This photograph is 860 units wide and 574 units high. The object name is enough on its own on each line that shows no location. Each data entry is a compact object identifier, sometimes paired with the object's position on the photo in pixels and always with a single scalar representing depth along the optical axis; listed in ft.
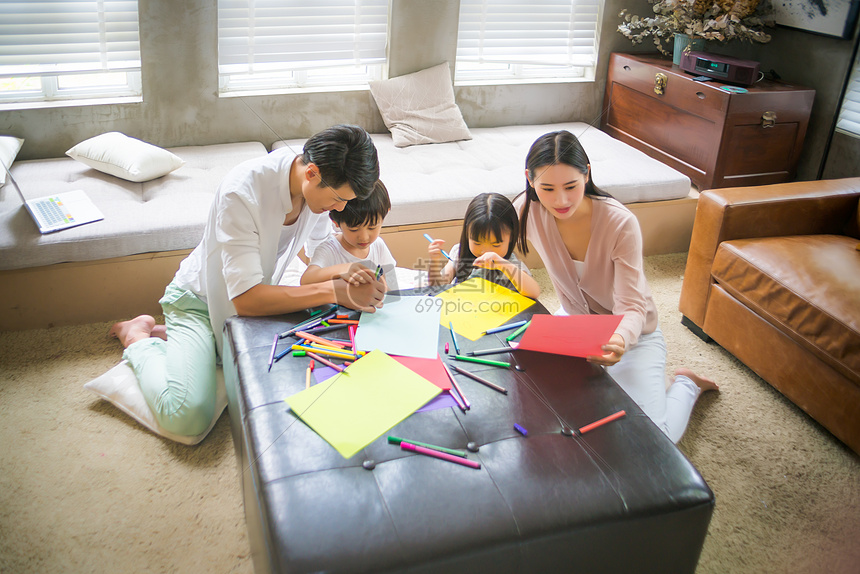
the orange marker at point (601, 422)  4.06
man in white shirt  5.18
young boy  5.68
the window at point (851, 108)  9.18
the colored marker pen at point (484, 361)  4.61
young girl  5.86
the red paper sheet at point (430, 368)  4.39
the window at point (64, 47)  8.94
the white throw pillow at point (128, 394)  6.18
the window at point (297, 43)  9.98
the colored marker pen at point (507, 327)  5.02
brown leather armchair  6.15
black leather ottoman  3.28
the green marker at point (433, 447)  3.79
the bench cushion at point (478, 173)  8.81
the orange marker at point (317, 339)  4.73
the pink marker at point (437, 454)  3.72
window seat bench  7.50
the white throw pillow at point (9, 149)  8.44
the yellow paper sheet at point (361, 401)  3.90
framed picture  9.00
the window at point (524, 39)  11.26
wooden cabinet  9.27
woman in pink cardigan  5.51
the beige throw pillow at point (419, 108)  10.66
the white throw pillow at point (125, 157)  8.54
